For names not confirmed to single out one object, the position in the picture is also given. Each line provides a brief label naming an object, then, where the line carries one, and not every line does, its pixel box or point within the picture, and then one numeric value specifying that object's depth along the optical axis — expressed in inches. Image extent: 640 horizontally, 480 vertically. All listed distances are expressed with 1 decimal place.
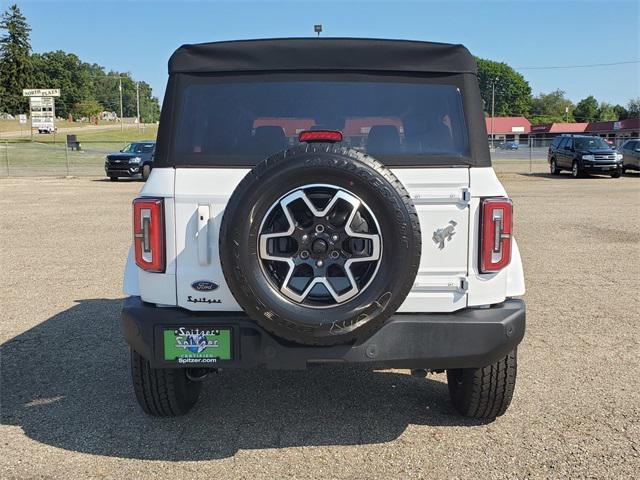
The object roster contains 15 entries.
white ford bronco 121.6
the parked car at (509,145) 2323.1
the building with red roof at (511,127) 4343.0
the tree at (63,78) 4689.0
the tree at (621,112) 5986.2
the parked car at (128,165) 1028.5
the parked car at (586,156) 1038.4
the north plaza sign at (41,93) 1503.4
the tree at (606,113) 5949.8
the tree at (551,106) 6437.0
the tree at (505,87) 6117.1
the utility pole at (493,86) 5779.0
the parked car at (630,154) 1125.7
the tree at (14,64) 4037.9
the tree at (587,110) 6254.9
